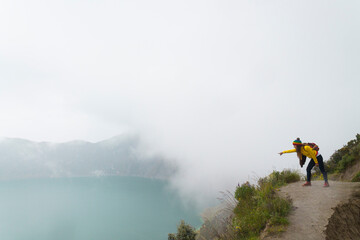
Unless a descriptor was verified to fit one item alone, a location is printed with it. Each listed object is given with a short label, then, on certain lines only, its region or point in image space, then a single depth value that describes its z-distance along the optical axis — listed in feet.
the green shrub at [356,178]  30.73
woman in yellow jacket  30.22
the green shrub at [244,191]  26.96
